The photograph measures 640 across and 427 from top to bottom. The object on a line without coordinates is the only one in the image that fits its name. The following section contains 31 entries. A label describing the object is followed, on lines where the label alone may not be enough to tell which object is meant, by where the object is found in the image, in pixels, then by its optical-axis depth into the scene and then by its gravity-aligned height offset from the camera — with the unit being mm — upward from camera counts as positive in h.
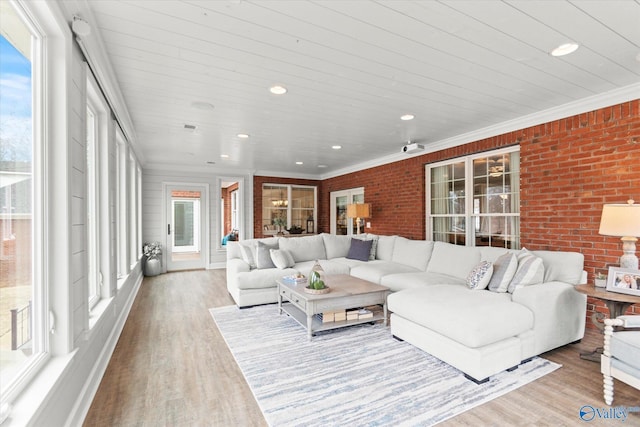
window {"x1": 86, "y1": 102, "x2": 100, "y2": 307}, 2652 +28
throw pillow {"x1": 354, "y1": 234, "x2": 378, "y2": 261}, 5383 -642
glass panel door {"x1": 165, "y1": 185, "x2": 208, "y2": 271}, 7203 -332
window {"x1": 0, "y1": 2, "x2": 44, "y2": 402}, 1259 +67
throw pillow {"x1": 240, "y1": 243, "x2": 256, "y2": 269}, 4691 -654
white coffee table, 3201 -961
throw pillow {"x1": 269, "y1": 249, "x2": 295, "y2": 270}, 4657 -708
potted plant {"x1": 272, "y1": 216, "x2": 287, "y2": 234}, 8234 -283
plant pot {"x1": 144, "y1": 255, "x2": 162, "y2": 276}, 6590 -1156
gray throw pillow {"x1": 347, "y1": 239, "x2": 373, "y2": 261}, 5369 -667
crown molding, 2986 +1113
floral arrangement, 6719 -799
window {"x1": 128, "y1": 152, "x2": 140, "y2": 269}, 4439 -14
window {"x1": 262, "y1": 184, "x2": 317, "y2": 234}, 8148 +118
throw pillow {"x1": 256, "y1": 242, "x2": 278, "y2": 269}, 4639 -677
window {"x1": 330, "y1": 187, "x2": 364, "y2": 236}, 7382 +68
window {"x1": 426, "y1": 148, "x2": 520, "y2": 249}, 4191 +176
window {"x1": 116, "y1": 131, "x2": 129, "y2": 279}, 3857 +90
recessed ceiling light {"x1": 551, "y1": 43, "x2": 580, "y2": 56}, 2217 +1193
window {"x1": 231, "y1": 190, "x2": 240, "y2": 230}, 8648 +72
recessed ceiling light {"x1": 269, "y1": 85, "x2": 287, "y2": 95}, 2910 +1180
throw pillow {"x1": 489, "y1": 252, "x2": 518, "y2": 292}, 3027 -607
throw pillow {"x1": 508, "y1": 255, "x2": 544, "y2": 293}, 2922 -596
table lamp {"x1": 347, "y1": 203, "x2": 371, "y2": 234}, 6316 +40
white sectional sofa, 2395 -844
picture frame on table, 2504 -582
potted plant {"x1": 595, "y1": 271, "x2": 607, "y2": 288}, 2703 -616
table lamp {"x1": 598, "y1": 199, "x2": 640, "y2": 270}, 2496 -123
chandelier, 8263 +278
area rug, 1976 -1291
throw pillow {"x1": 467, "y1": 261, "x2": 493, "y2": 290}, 3141 -668
